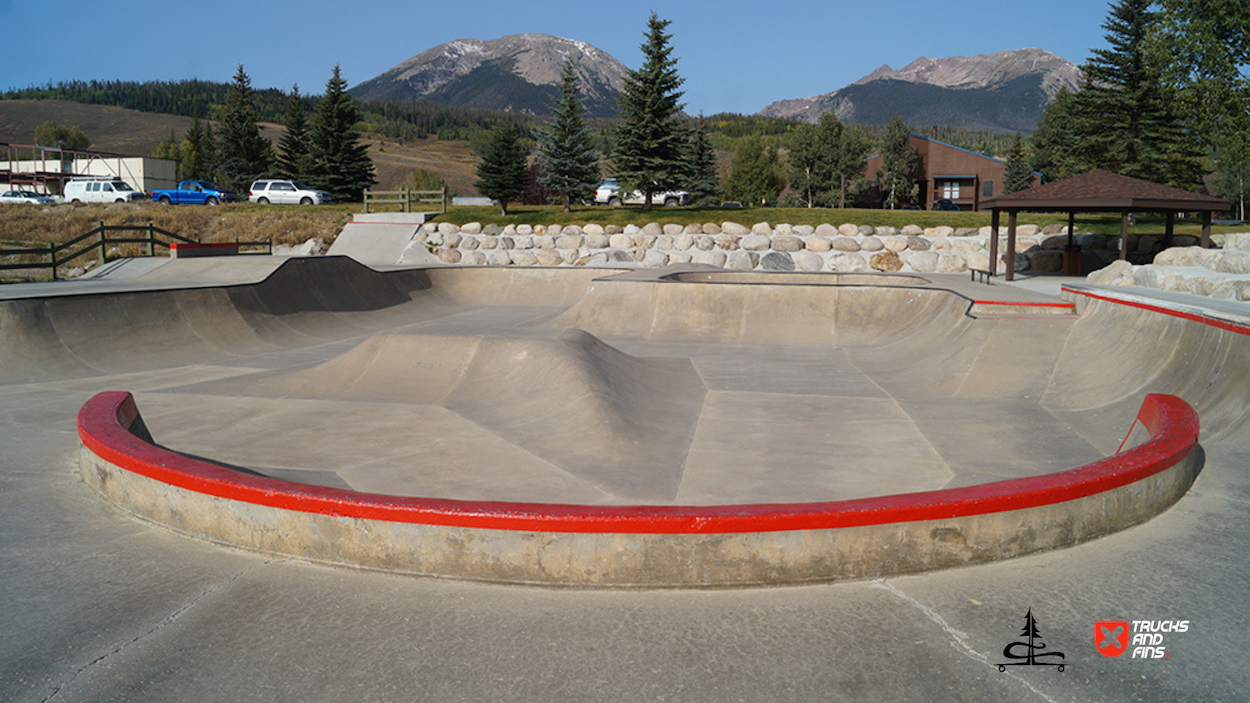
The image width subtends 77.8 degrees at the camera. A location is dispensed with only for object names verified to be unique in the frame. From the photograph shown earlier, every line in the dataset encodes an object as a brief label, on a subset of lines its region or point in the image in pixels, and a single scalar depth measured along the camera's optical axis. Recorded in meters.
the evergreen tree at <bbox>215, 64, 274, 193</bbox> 56.53
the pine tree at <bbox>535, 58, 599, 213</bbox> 37.66
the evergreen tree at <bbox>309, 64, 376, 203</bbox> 45.53
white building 61.31
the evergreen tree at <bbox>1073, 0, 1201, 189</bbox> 34.00
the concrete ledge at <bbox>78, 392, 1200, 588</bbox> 4.16
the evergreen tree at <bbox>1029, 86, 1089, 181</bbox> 53.75
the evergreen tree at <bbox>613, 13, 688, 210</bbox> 34.16
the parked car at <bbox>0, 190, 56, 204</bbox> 44.42
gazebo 17.83
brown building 65.81
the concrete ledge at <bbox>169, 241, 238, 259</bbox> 21.66
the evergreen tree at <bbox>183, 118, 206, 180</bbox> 85.62
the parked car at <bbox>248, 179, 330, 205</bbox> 41.06
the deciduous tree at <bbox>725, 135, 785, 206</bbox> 68.31
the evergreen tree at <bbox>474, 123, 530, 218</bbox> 43.94
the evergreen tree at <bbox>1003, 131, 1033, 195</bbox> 67.69
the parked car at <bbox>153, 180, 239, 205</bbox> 44.00
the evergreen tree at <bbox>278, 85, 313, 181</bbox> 50.78
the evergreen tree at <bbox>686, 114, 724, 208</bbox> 53.66
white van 44.06
